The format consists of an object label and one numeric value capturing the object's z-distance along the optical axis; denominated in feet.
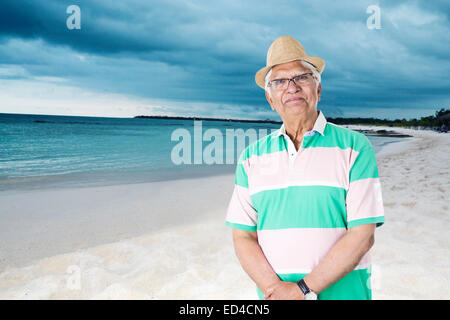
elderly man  4.77
